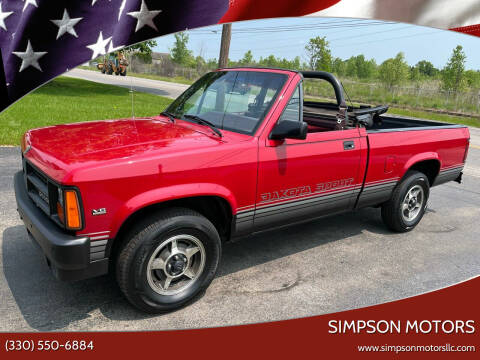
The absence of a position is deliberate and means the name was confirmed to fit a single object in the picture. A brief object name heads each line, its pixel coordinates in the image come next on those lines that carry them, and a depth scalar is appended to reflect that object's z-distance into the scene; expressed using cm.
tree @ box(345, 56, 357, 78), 5687
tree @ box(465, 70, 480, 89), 4814
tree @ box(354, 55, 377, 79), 6360
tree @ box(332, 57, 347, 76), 4363
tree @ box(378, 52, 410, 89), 3693
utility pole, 1350
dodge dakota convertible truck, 285
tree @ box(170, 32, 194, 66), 5716
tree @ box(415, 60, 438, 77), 7138
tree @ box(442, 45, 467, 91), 3092
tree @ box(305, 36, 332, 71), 3203
